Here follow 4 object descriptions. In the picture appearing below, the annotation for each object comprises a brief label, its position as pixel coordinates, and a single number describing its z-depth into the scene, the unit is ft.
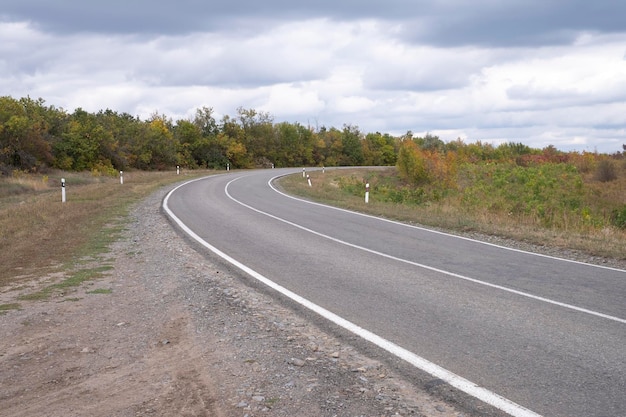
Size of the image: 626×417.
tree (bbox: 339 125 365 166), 313.34
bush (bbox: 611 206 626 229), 78.80
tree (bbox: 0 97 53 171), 146.72
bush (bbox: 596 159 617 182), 146.72
